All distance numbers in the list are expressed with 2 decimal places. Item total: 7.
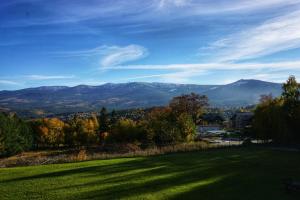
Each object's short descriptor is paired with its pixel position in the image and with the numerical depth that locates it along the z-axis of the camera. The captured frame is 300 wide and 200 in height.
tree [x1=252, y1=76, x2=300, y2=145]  52.28
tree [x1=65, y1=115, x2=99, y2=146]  91.56
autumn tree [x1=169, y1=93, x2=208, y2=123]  95.31
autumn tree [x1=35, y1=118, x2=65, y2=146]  93.75
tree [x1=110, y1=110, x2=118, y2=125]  96.95
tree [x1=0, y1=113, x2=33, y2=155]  73.38
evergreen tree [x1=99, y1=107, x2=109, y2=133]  95.25
